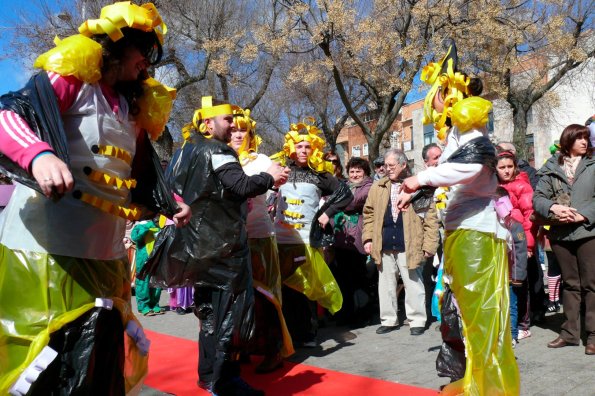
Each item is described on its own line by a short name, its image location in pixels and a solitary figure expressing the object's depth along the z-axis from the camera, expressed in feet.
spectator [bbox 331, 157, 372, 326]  20.72
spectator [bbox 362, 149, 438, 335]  19.08
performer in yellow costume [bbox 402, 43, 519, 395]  9.98
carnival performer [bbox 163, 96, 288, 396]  11.87
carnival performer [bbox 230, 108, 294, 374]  14.49
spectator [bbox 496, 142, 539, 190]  22.40
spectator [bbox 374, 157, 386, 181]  24.64
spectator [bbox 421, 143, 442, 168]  19.13
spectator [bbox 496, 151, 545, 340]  17.37
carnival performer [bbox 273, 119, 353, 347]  16.93
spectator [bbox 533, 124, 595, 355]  15.57
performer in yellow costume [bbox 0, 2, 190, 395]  6.17
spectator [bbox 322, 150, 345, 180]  24.18
